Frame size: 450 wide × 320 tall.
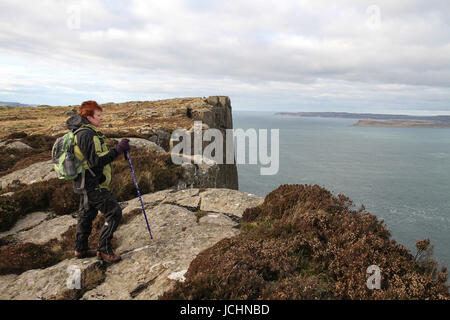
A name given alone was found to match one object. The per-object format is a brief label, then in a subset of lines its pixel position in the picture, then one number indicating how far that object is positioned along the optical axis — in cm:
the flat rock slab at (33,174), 1130
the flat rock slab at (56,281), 462
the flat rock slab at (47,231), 708
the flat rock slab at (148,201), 849
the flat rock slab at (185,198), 875
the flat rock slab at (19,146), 1773
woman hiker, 489
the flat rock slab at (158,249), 456
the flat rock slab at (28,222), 754
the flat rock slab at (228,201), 835
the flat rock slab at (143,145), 1555
